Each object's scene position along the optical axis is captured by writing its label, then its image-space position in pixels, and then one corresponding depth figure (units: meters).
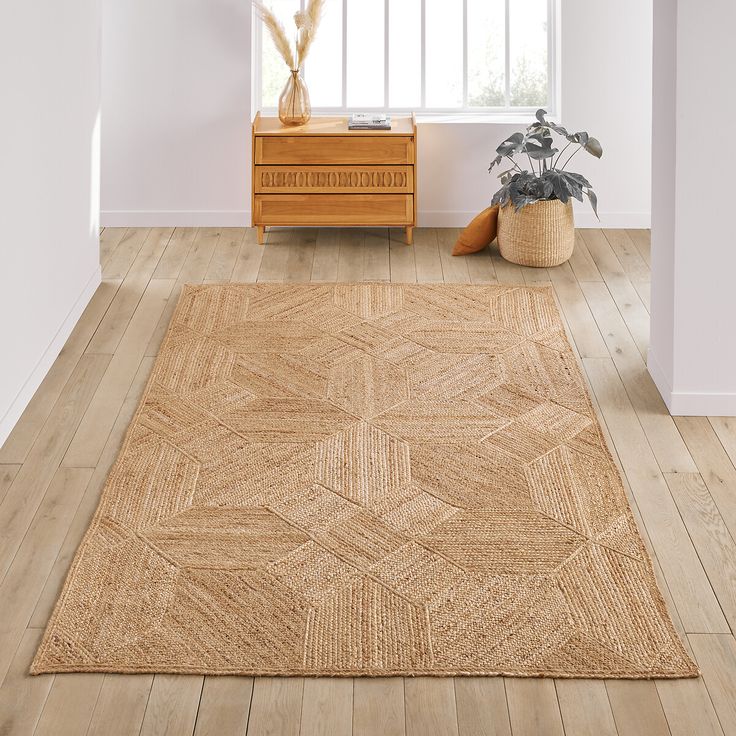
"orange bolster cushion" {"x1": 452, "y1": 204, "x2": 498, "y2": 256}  5.56
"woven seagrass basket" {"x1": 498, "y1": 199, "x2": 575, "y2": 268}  5.32
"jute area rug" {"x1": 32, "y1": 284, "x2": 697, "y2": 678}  2.66
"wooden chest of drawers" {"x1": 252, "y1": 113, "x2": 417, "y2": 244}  5.54
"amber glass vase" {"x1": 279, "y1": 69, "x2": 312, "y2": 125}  5.64
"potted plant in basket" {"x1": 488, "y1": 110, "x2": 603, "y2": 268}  5.23
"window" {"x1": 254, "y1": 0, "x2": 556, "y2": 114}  6.00
